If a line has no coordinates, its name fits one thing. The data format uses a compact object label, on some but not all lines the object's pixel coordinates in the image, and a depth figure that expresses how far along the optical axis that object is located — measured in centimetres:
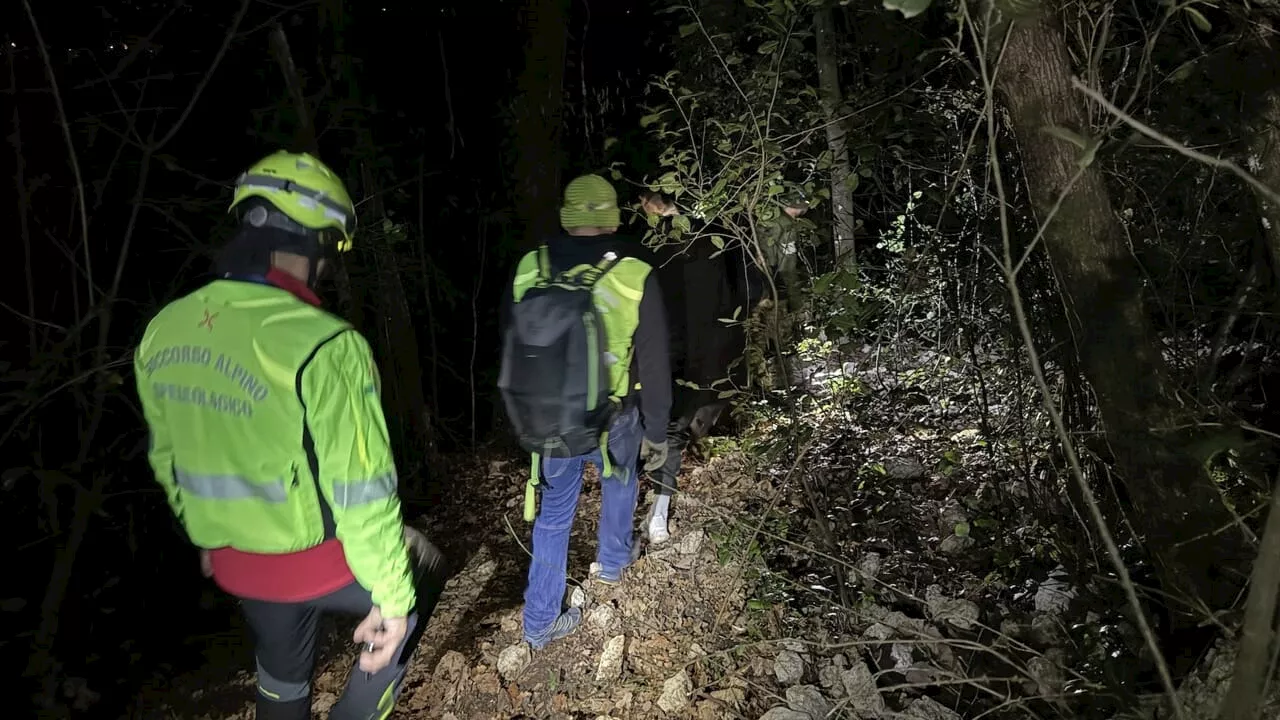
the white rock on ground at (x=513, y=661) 323
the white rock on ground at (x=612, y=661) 315
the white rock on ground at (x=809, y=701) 262
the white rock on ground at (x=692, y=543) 389
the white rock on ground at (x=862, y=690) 255
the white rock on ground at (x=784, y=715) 260
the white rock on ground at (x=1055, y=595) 269
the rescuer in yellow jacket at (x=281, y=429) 175
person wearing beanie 290
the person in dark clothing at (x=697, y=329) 423
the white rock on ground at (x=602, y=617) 347
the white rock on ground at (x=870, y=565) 321
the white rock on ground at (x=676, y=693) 288
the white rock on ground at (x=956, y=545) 331
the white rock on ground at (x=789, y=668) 283
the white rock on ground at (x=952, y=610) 280
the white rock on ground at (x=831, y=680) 270
